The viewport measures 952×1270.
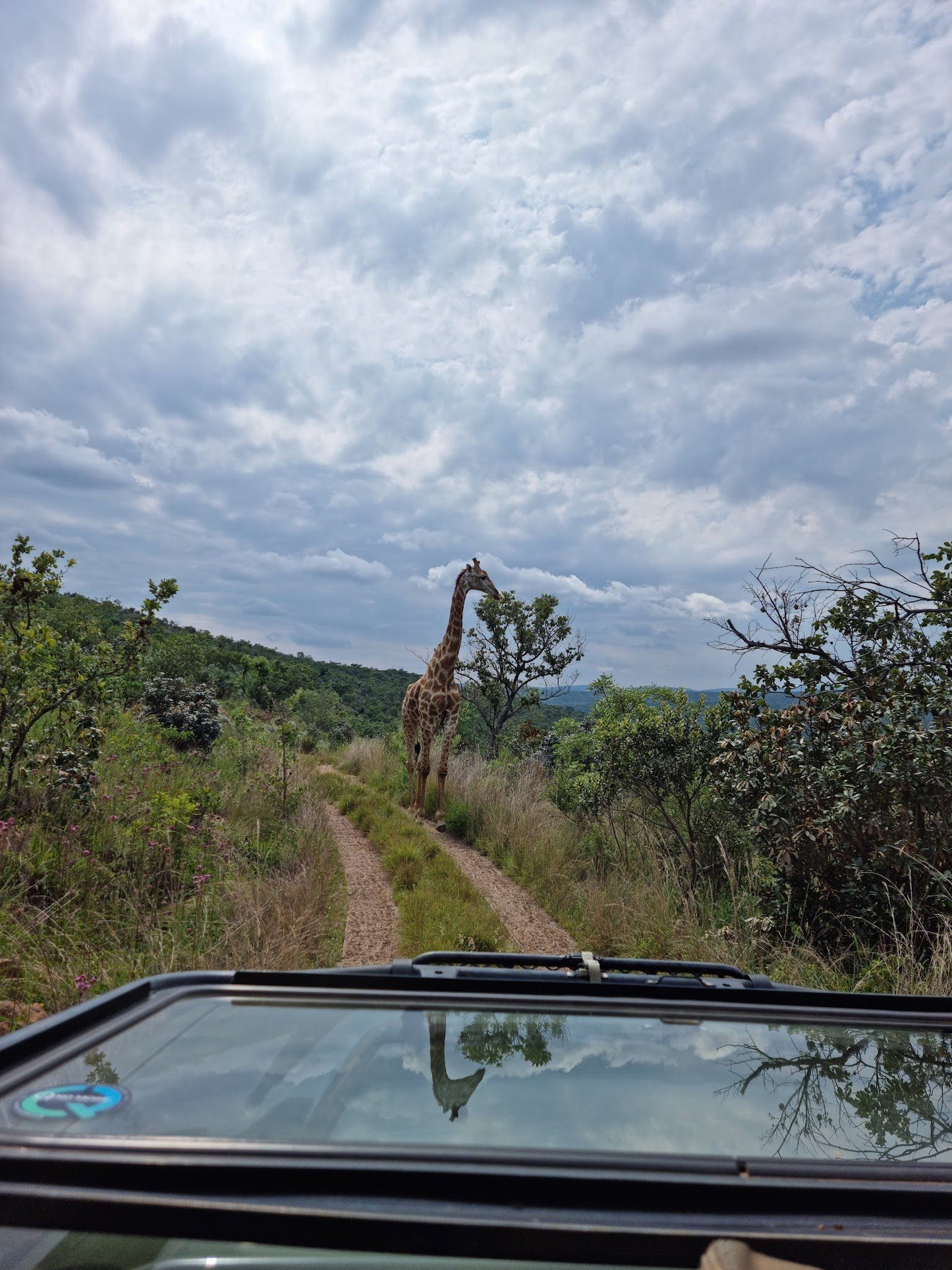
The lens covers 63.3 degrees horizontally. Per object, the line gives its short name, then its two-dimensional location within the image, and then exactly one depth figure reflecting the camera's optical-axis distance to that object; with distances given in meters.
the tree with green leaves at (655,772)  7.91
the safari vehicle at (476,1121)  0.90
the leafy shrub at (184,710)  12.52
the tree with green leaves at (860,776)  5.32
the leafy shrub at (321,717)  22.95
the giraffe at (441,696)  12.07
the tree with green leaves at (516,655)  17.86
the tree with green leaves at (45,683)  6.25
